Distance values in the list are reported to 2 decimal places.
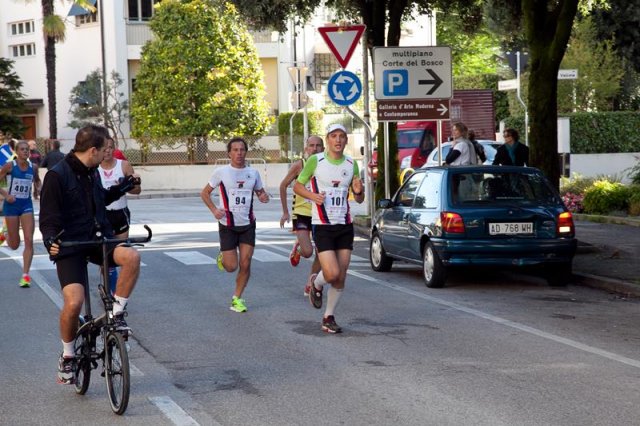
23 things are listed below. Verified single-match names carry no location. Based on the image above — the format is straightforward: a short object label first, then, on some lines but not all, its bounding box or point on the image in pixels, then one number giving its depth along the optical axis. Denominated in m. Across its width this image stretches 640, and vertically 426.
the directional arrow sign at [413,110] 20.77
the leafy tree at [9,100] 49.81
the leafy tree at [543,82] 18.20
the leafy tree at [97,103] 52.00
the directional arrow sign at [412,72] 20.62
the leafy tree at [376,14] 23.91
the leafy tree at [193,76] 46.53
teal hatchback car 14.21
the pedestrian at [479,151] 21.00
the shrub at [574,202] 25.20
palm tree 45.72
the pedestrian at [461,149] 19.92
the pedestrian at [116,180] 12.37
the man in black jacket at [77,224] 7.91
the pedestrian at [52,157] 25.48
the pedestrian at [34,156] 34.06
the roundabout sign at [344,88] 22.48
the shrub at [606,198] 23.95
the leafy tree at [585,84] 47.34
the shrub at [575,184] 26.73
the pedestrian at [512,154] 20.16
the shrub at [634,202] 23.06
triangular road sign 22.11
